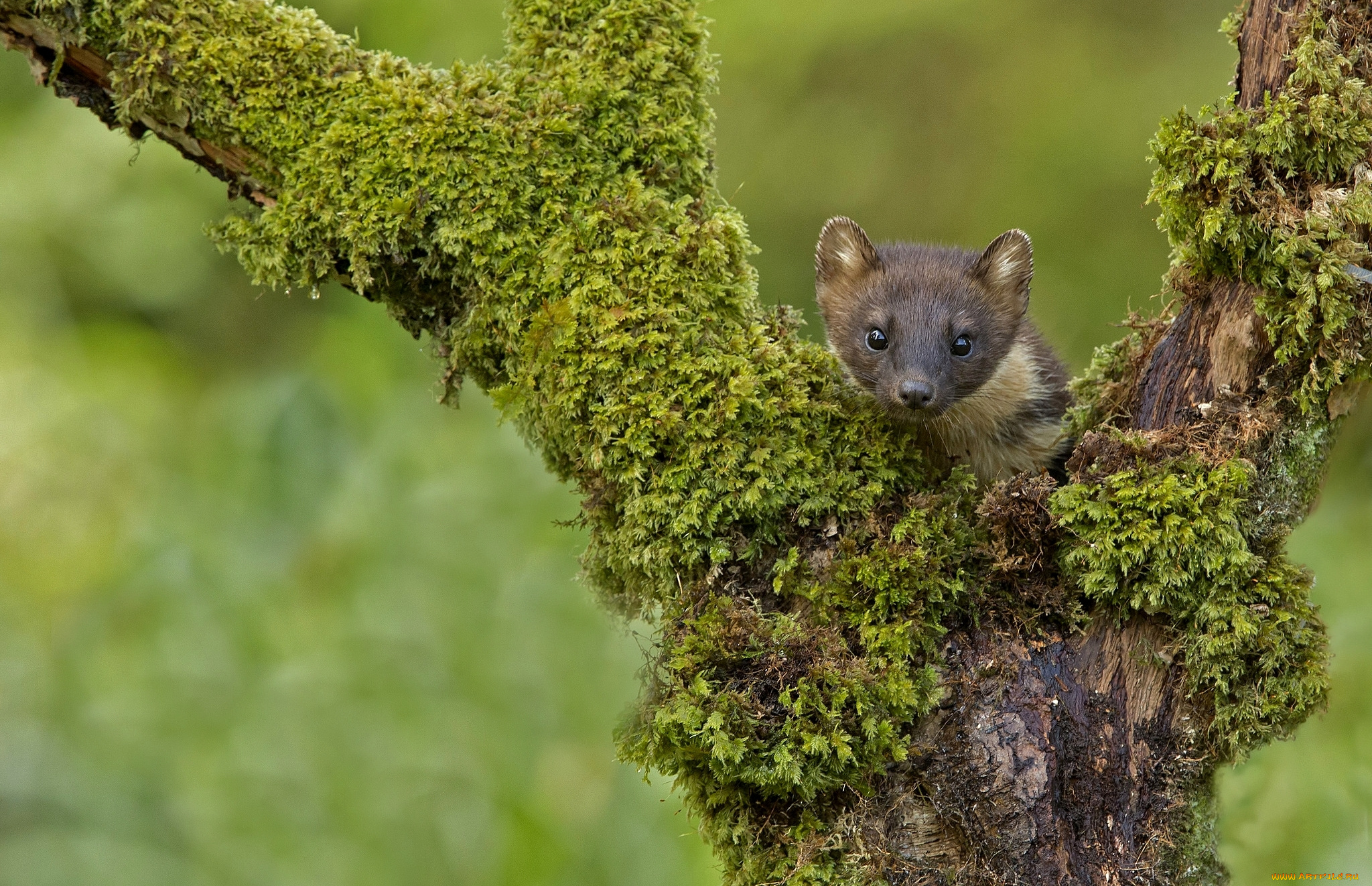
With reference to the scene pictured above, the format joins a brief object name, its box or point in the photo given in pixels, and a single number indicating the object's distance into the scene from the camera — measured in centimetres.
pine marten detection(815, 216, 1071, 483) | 786
